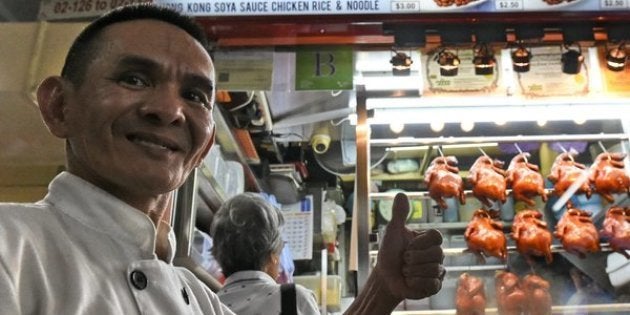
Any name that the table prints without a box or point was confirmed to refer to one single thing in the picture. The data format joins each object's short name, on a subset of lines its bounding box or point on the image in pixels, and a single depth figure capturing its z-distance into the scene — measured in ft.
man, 3.34
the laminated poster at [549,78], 12.14
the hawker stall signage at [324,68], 11.84
